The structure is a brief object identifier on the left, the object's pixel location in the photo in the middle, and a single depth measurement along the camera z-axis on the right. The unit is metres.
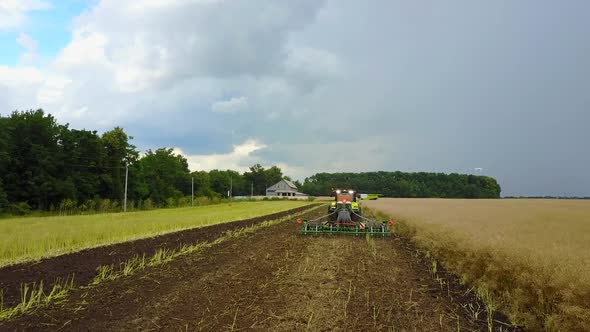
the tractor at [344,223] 17.61
